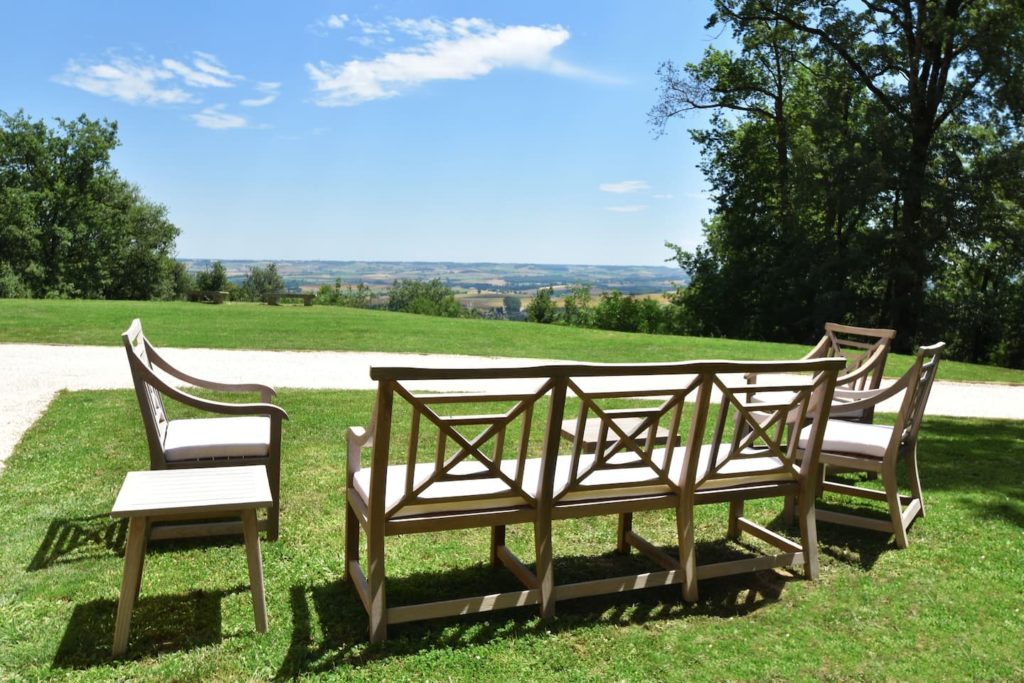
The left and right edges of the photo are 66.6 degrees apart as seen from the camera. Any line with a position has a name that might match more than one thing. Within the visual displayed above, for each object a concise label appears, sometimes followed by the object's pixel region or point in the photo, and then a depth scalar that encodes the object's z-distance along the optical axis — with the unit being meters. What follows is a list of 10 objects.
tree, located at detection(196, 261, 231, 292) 85.69
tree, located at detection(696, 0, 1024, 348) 23.92
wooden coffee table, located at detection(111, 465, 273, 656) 3.28
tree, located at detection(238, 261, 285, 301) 131.00
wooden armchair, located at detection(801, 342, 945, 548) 4.70
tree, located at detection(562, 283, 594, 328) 57.53
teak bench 3.41
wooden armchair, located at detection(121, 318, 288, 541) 4.34
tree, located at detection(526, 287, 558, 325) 56.78
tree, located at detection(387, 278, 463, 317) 106.11
